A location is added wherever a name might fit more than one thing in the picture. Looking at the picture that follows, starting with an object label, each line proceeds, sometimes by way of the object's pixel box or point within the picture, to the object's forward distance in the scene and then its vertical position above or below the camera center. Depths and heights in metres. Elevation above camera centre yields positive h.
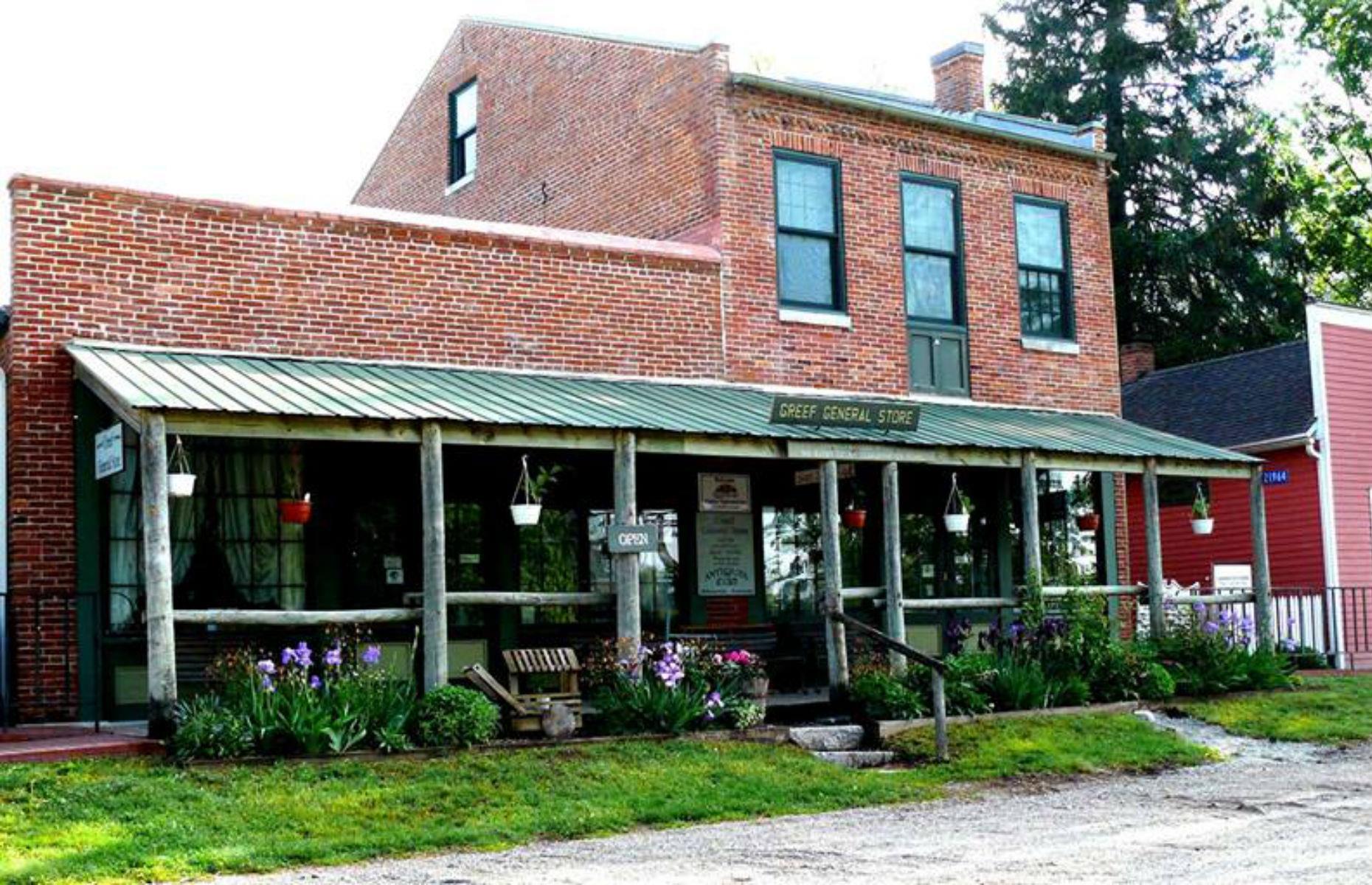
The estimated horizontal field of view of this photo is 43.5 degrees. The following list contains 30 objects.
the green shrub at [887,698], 14.41 -0.95
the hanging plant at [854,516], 17.97 +0.73
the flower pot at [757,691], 14.29 -0.84
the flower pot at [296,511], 14.03 +0.78
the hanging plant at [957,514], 17.14 +0.68
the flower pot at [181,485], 12.29 +0.91
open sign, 13.53 +0.44
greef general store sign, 15.14 +1.54
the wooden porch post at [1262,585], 17.88 -0.15
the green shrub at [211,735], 11.18 -0.81
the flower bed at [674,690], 13.25 -0.76
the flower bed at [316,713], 11.34 -0.73
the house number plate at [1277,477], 23.41 +1.25
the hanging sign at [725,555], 17.38 +0.37
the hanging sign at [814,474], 17.73 +1.17
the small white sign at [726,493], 17.42 +0.99
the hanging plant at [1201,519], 18.59 +0.57
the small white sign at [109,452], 12.88 +1.23
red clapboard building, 22.72 +1.26
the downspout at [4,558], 13.14 +0.47
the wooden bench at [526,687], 12.85 -0.67
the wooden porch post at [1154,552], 17.12 +0.23
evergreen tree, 35.88 +8.82
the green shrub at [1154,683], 16.12 -1.02
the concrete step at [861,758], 13.44 -1.35
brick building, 13.53 +2.02
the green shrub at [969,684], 14.82 -0.89
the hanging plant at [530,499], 14.06 +0.84
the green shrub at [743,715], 13.74 -0.99
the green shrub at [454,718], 12.12 -0.83
